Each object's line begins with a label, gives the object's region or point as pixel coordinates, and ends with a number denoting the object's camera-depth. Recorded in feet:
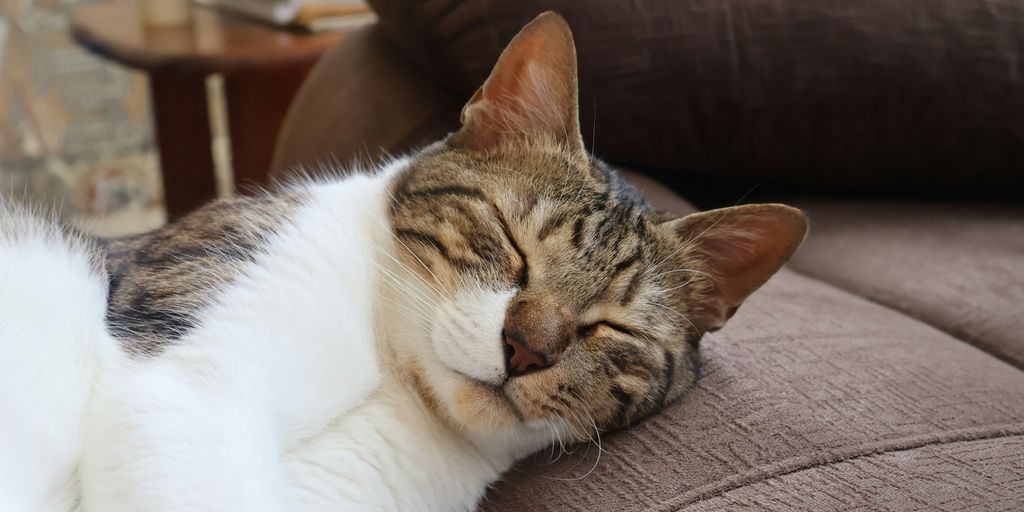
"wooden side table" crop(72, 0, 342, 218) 3.87
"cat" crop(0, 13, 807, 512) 2.45
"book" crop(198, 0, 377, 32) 4.37
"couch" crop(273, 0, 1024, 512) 2.51
